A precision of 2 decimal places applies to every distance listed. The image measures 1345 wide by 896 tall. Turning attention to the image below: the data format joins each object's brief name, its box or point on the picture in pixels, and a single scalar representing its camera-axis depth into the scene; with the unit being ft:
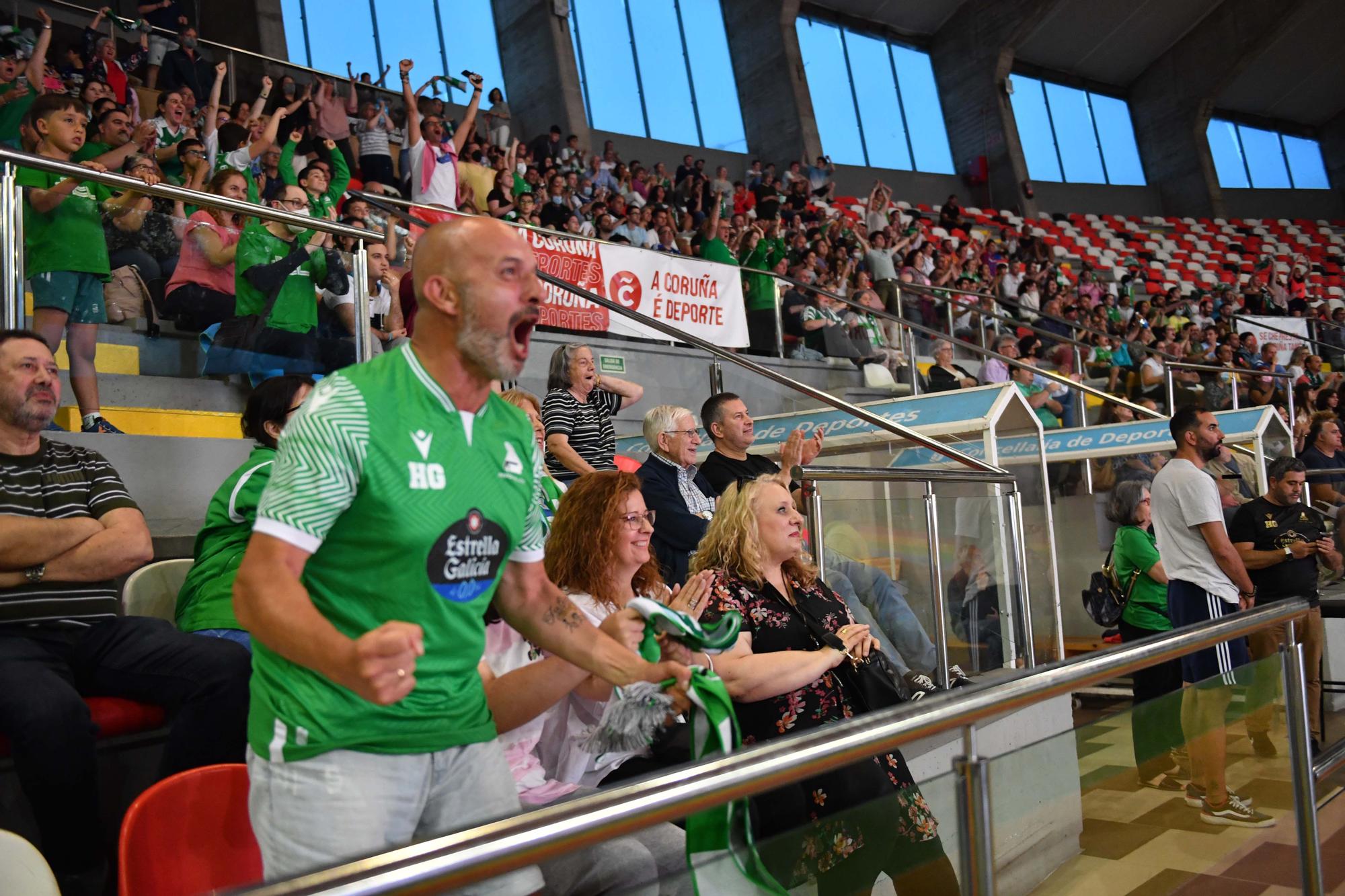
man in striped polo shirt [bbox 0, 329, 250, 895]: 7.84
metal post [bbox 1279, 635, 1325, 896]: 9.37
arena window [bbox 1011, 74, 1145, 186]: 78.59
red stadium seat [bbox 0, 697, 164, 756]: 8.65
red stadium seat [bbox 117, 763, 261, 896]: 6.33
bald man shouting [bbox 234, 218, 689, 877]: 5.06
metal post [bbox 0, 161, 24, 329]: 12.75
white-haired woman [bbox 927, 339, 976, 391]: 32.19
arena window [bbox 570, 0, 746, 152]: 61.67
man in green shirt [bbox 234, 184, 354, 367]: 14.66
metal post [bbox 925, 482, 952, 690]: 15.61
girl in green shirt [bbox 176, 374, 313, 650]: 9.40
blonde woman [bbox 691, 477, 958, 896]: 6.07
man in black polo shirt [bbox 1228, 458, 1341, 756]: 18.21
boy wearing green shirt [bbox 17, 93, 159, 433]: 13.00
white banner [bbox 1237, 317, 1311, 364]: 53.67
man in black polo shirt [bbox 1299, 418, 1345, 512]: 28.71
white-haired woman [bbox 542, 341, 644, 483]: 16.71
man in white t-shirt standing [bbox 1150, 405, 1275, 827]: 16.06
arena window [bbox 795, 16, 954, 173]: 71.46
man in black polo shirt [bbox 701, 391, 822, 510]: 16.49
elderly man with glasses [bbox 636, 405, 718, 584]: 14.44
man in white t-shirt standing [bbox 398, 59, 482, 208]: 29.40
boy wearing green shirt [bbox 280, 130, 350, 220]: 21.30
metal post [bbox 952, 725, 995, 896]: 6.22
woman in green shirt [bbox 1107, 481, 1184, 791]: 17.98
